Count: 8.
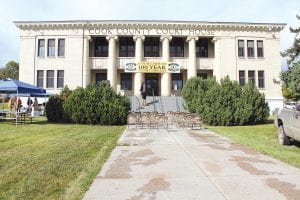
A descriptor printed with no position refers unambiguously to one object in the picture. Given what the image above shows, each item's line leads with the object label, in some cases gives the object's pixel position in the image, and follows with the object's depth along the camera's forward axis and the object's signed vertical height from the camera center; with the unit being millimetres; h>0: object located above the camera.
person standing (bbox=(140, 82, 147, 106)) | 27922 +1429
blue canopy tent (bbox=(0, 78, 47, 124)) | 18953 +1392
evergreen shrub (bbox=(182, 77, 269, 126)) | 20375 +351
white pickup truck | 10617 -455
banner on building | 38062 +4997
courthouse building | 37875 +6655
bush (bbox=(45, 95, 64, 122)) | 21266 +80
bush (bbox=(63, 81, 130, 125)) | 19734 +257
